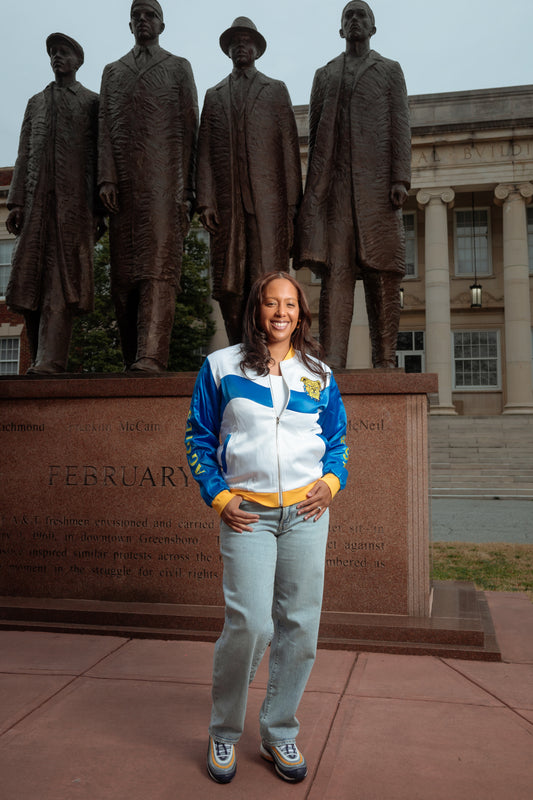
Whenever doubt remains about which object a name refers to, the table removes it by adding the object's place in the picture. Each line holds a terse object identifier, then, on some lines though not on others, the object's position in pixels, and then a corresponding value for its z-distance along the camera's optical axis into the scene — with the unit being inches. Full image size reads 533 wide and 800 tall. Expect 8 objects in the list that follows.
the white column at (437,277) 1036.5
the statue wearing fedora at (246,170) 231.1
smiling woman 97.9
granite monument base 184.2
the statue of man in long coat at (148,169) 231.0
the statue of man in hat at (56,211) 241.6
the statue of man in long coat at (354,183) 227.5
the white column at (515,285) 1023.6
